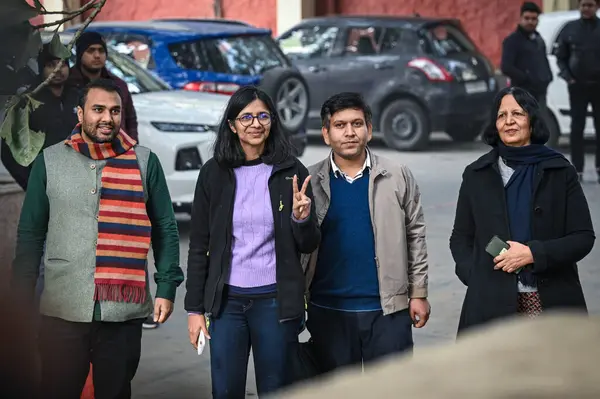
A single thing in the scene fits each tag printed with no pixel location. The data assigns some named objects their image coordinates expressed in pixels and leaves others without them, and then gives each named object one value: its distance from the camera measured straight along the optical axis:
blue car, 19.53
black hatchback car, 26.52
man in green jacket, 7.07
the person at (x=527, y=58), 20.75
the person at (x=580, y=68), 20.08
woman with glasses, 6.83
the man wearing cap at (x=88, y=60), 10.62
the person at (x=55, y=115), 9.78
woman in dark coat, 6.88
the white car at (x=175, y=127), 15.56
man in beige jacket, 7.02
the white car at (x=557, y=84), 24.63
